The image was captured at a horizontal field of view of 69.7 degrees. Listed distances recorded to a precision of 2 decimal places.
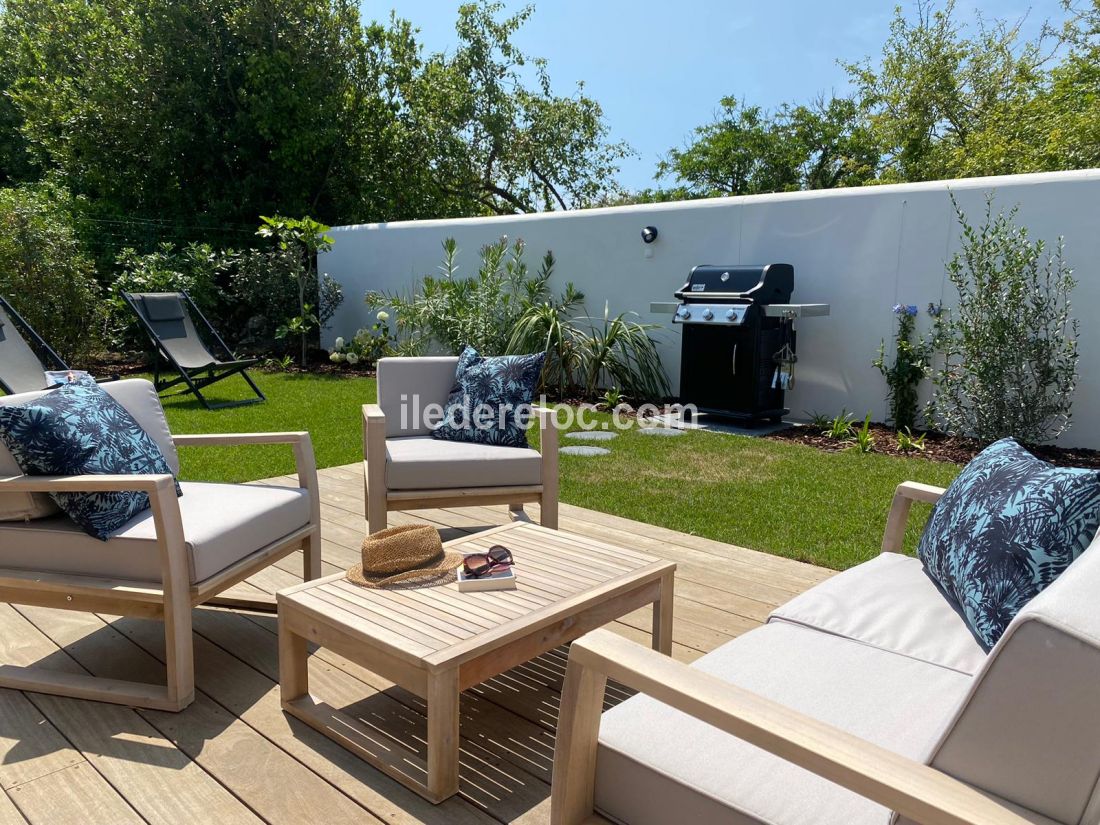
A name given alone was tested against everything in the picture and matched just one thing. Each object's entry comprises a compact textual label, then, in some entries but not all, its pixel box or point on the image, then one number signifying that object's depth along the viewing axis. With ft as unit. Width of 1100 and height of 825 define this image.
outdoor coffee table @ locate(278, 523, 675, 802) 5.82
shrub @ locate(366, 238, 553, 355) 25.38
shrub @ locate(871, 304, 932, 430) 18.99
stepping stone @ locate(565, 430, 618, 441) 18.90
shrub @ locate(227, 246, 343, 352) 33.12
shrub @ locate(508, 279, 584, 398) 23.82
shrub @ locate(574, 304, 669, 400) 23.98
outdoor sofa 2.96
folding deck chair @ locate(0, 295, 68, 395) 18.26
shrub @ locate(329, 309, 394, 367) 30.87
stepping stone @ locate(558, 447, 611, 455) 17.31
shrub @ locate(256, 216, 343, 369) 31.37
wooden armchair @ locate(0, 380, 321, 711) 6.98
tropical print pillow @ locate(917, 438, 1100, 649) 4.94
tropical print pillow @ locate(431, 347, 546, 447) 12.35
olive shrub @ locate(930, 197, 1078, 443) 16.72
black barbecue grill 19.69
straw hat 7.11
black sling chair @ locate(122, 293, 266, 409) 23.29
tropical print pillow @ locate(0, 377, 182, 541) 7.10
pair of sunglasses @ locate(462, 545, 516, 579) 7.09
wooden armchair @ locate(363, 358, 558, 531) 11.00
